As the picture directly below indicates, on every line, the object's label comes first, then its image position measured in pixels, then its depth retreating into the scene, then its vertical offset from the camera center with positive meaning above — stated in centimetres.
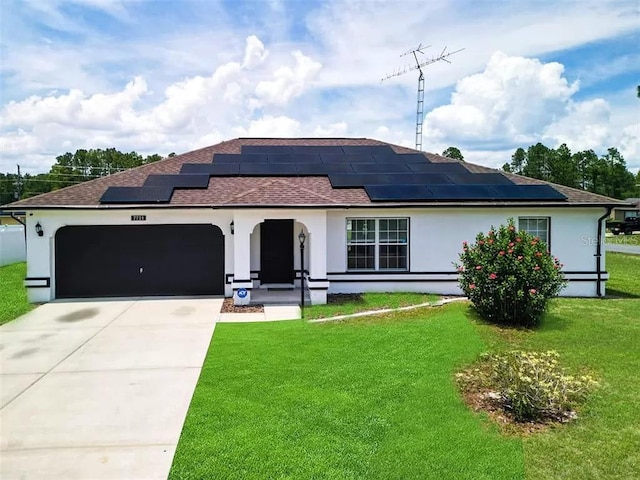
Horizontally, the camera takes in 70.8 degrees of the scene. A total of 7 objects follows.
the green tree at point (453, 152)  7294 +1281
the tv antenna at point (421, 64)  2192 +835
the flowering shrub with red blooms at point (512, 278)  966 -106
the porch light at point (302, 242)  1162 -29
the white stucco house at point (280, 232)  1297 -2
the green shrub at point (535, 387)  550 -205
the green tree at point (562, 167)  6169 +868
